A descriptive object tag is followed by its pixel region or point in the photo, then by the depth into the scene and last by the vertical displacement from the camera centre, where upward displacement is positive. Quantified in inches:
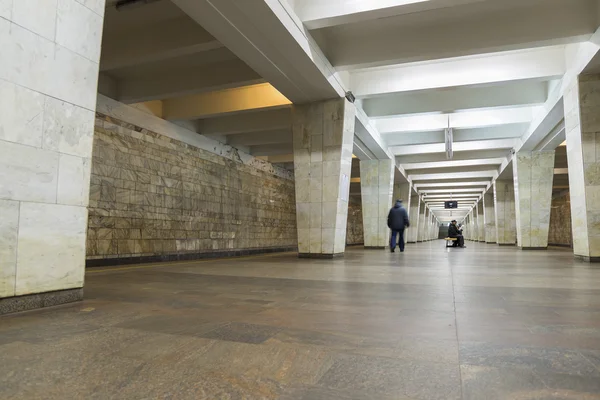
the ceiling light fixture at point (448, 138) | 629.9 +144.9
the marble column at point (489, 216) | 1405.0 +58.5
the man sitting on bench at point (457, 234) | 911.0 -2.5
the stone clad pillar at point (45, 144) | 146.4 +33.4
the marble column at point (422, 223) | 1751.5 +43.4
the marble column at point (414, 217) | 1354.6 +55.8
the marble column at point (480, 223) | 1733.5 +44.9
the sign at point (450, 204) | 1651.1 +115.6
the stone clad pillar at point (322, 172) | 488.1 +73.0
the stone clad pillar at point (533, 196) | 755.4 +69.4
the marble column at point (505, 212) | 1106.7 +56.9
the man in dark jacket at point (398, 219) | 614.5 +20.4
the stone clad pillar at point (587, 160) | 413.4 +75.3
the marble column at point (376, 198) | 799.1 +68.1
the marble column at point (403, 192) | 1175.0 +115.9
